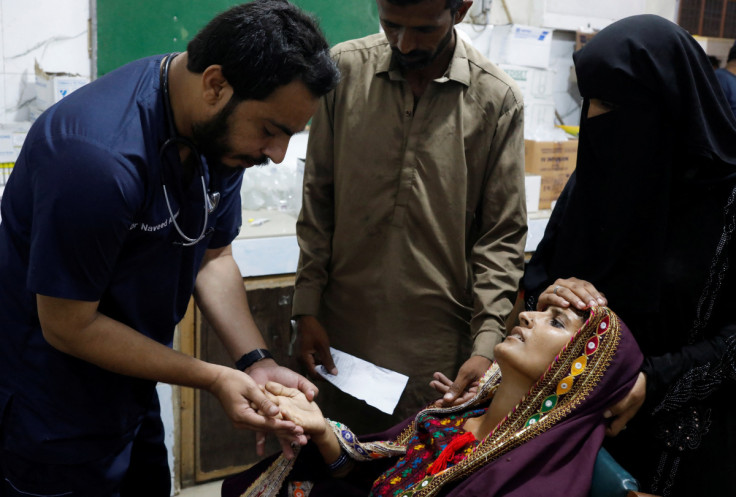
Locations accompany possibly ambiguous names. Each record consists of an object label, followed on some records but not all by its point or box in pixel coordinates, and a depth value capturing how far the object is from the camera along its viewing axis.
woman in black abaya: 1.64
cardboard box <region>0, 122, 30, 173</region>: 2.75
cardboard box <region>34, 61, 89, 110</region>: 2.86
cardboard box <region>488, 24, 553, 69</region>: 3.89
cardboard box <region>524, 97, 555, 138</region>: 4.02
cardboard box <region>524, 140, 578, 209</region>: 3.56
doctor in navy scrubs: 1.28
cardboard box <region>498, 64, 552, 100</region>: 3.94
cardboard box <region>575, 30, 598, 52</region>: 4.05
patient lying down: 1.57
